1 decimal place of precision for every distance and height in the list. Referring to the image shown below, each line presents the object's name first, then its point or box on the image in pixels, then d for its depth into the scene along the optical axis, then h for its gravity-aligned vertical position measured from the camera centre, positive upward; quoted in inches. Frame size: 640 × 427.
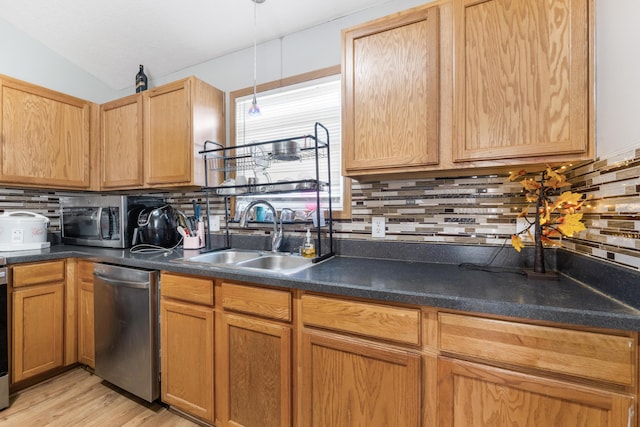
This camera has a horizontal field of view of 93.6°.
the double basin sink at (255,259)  70.4 -11.9
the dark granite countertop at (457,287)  33.6 -11.2
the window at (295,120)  75.9 +24.8
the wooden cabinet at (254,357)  50.4 -25.9
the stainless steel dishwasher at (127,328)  64.0 -26.4
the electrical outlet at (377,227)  68.7 -3.9
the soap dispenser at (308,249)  67.7 -8.8
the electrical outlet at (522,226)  56.3 -3.2
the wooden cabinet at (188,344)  58.2 -26.9
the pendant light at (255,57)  70.3 +43.7
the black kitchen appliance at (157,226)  86.2 -4.5
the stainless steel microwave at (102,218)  85.8 -2.0
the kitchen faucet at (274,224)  71.9 -3.2
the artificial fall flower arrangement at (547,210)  43.8 -0.1
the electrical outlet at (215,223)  90.3 -3.8
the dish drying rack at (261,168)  65.3 +11.2
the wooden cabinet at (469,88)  43.9 +20.0
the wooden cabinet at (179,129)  79.7 +22.7
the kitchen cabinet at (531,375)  32.1 -19.4
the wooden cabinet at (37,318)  71.7 -26.7
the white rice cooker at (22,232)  79.4 -5.5
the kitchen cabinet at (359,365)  41.6 -23.0
